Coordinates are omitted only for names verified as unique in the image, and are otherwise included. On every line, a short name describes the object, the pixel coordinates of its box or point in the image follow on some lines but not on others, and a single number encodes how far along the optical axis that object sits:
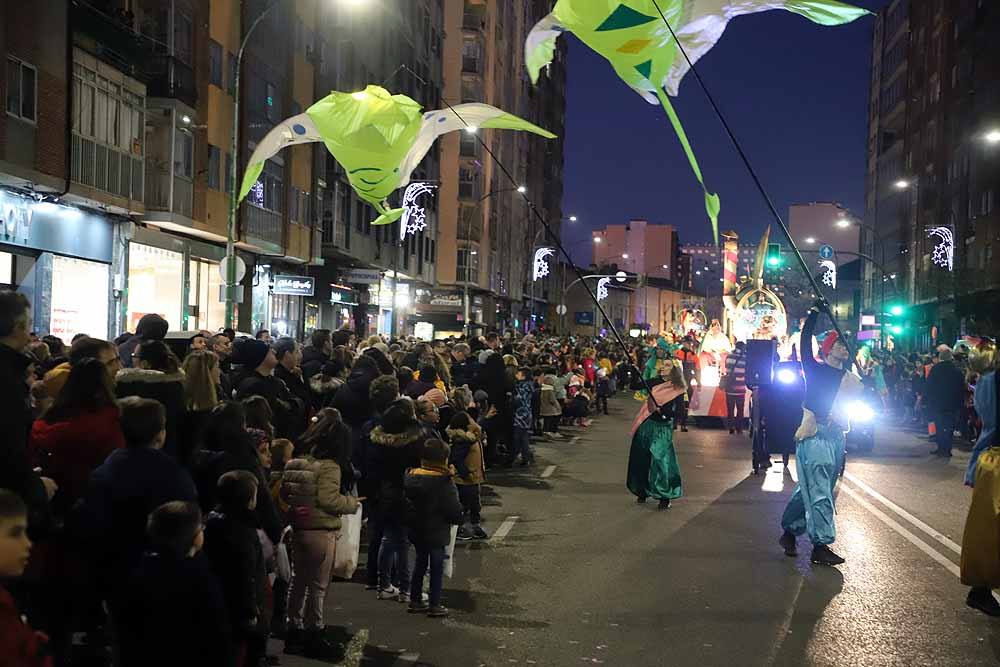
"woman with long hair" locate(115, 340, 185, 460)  7.30
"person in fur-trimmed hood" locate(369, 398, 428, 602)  8.73
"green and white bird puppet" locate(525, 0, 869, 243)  10.59
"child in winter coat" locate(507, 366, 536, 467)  18.59
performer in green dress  13.80
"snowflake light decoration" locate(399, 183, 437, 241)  40.97
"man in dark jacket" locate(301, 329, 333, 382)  12.80
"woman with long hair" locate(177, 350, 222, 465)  7.52
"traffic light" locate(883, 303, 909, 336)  43.25
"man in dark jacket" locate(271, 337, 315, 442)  10.24
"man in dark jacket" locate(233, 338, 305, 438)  9.18
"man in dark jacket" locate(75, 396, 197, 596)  5.46
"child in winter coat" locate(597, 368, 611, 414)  34.16
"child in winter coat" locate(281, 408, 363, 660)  7.44
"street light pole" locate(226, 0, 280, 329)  22.50
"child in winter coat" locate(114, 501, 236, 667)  4.72
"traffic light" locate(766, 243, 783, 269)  25.38
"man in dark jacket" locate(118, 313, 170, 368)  8.95
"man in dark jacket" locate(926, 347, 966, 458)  21.30
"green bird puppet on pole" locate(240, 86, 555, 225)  15.52
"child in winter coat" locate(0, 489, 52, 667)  3.66
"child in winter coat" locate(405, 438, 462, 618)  8.33
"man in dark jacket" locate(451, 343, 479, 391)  17.00
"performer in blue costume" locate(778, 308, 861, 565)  10.47
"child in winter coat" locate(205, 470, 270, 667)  5.74
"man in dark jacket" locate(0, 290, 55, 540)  5.05
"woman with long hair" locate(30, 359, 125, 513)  6.14
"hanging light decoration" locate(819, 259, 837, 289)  49.47
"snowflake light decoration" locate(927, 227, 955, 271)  50.42
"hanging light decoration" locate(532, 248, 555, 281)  64.19
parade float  27.62
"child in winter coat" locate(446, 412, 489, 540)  11.12
